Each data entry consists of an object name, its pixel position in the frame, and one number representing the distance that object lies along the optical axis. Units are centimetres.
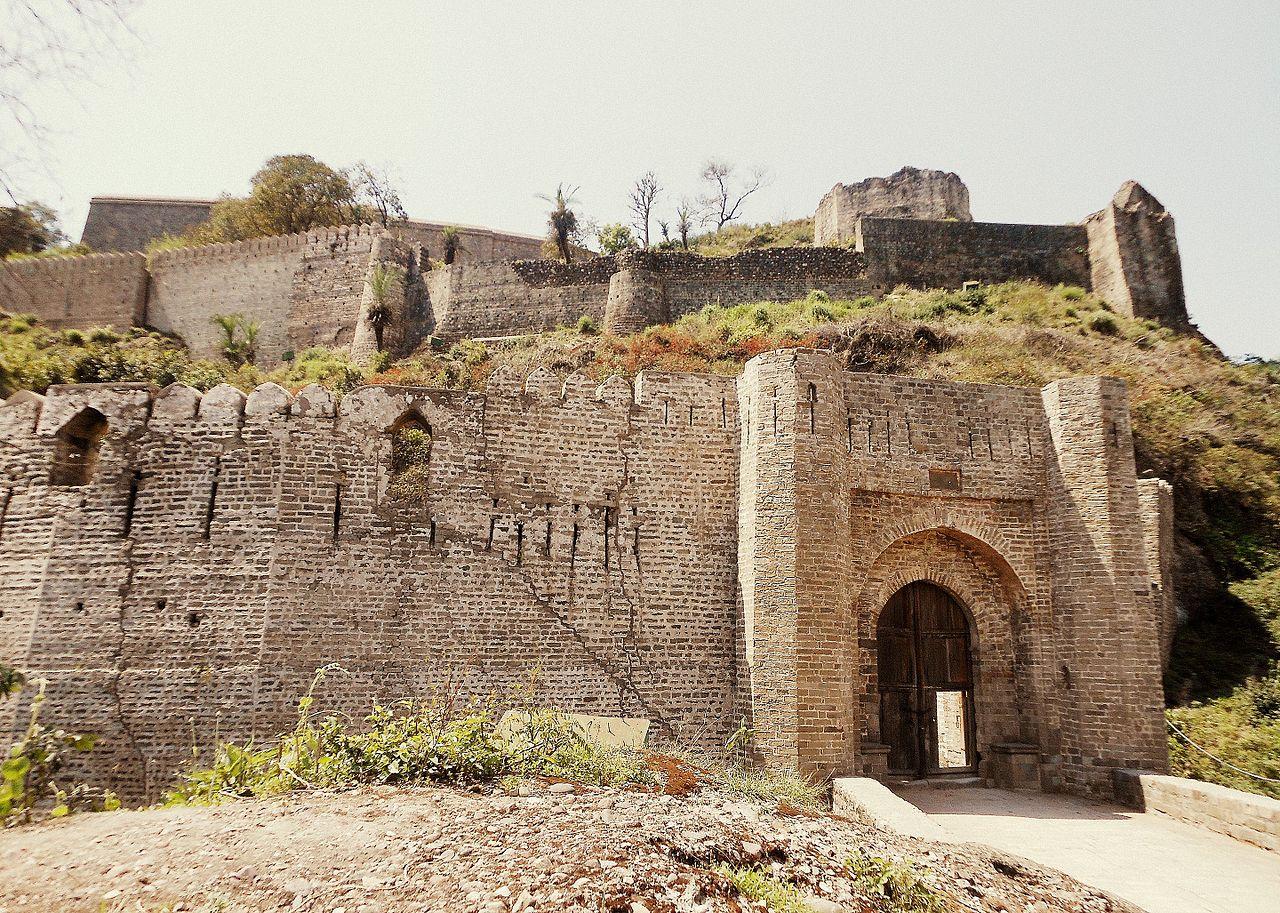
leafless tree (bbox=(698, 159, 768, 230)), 5044
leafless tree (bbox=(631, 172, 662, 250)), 4728
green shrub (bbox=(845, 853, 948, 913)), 527
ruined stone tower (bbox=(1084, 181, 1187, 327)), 2686
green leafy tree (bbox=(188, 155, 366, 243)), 3491
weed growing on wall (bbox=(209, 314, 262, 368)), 2698
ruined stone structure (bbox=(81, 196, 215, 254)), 4328
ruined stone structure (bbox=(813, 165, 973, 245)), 3697
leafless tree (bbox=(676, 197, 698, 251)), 4722
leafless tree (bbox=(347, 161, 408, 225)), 4012
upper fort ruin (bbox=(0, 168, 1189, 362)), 2764
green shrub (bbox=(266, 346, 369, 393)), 2225
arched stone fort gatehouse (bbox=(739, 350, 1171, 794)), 977
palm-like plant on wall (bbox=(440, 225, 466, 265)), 3334
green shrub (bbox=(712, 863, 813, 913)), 481
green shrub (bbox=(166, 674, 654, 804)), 673
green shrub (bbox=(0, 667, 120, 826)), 601
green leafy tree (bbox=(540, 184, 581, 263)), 3481
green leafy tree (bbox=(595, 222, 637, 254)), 4288
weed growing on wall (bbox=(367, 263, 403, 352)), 2662
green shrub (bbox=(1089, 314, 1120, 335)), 2444
